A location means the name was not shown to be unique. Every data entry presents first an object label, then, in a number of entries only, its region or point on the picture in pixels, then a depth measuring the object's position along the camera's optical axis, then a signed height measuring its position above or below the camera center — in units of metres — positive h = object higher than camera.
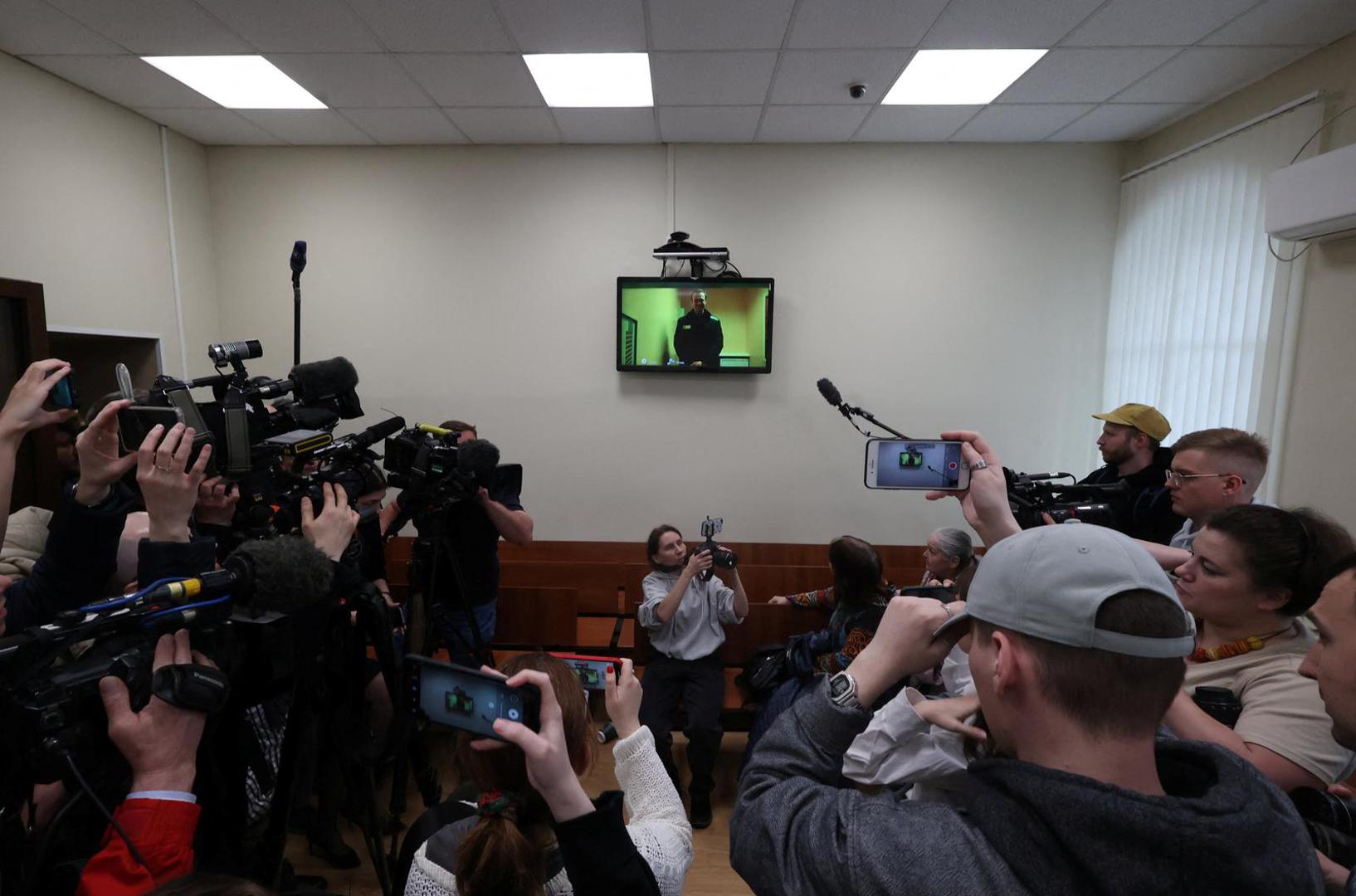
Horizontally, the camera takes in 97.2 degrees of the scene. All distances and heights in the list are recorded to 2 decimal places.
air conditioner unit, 2.34 +0.74
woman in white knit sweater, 0.78 -0.67
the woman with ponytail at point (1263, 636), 1.05 -0.53
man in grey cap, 0.54 -0.41
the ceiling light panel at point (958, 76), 2.88 +1.51
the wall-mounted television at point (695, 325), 4.03 +0.30
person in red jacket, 0.81 -0.62
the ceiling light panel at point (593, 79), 2.94 +1.50
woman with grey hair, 2.51 -0.76
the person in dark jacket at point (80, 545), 1.22 -0.38
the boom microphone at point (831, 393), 3.63 -0.13
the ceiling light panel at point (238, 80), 2.95 +1.47
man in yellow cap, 2.44 -0.41
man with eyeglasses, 1.88 -0.30
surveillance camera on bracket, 3.84 +0.75
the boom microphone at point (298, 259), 1.92 +0.34
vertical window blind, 2.92 +0.47
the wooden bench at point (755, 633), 2.80 -1.24
